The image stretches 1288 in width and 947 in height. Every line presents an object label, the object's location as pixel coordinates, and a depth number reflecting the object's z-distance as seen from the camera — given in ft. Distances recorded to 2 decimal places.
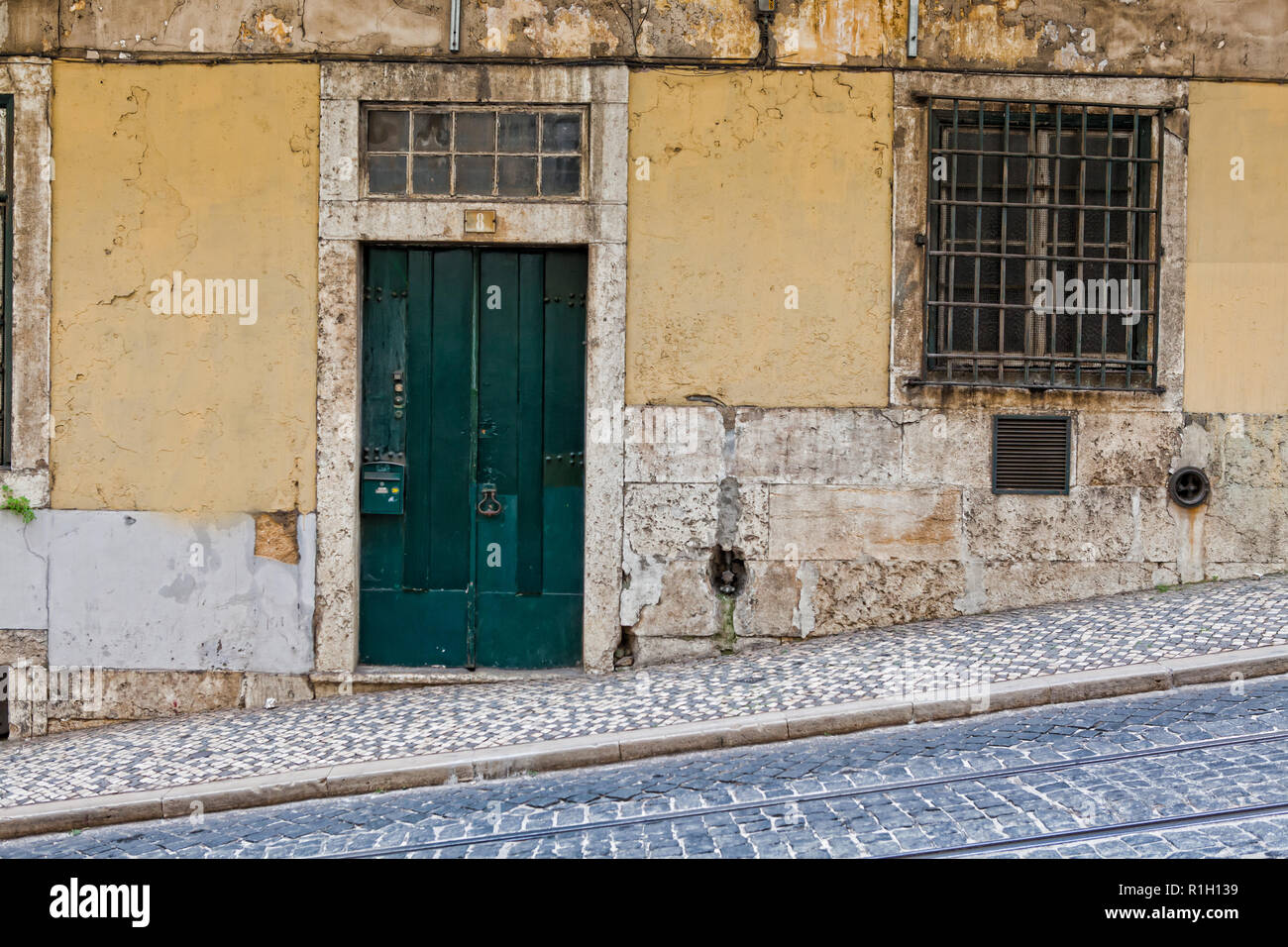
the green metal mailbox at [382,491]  25.55
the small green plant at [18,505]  24.89
